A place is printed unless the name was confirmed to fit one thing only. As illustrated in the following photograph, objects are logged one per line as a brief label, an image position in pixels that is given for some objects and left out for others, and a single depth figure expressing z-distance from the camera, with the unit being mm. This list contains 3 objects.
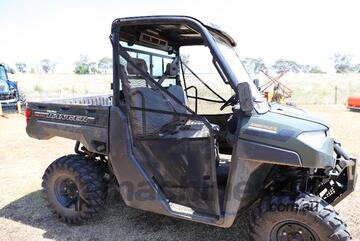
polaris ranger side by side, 2920
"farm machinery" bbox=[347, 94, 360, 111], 14197
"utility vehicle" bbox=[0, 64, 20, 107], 14273
